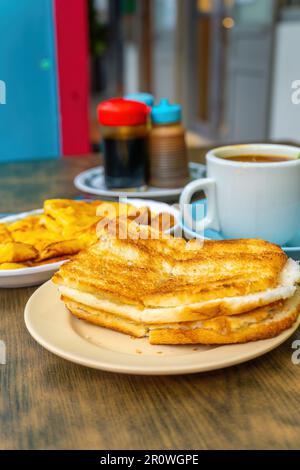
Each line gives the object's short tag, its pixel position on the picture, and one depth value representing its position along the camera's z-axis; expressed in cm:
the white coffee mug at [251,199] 77
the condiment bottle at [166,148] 117
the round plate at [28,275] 69
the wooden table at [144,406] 45
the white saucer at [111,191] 112
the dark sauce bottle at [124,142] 111
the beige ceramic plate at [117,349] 49
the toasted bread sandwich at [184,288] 53
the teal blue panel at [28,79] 249
